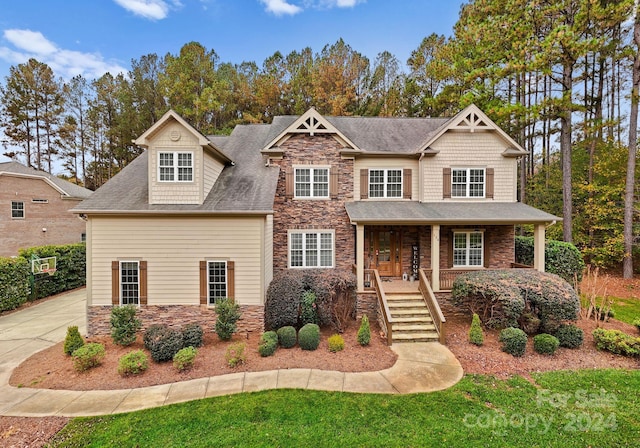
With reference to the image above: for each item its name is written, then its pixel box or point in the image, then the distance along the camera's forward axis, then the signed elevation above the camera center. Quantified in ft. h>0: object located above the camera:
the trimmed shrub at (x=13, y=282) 41.75 -9.61
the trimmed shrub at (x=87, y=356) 24.95 -12.46
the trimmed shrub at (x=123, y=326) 29.50 -11.29
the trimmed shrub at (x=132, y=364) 24.20 -12.72
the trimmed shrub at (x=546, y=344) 27.68 -12.46
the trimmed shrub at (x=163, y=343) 26.35 -11.90
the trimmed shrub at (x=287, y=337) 29.12 -12.29
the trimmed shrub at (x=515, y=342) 27.63 -12.21
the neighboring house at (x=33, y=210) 68.13 +3.38
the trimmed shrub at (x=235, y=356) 25.49 -12.77
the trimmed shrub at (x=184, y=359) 24.73 -12.51
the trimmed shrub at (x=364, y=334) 29.86 -12.30
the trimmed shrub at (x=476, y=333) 29.99 -12.29
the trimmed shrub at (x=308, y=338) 28.71 -12.28
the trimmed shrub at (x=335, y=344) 28.48 -12.77
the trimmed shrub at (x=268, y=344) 27.30 -12.41
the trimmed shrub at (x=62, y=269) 48.70 -9.47
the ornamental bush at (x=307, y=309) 32.68 -10.40
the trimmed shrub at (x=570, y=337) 29.25 -12.31
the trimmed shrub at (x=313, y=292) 31.96 -9.24
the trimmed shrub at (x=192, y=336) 28.48 -12.00
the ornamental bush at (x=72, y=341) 27.73 -12.19
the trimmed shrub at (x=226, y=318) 30.01 -10.71
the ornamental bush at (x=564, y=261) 43.70 -6.14
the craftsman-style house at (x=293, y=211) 32.78 +1.55
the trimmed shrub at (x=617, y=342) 27.40 -12.31
